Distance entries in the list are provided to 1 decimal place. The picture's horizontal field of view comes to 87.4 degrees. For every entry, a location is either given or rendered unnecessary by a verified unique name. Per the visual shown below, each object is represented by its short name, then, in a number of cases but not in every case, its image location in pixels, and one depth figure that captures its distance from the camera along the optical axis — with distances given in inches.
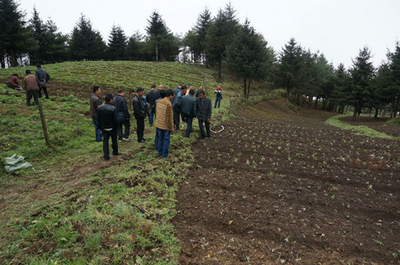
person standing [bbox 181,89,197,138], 368.8
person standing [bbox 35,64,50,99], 498.5
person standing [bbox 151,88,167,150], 288.5
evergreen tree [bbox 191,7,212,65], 1769.2
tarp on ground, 252.8
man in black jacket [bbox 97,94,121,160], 278.5
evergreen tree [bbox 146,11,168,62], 1667.1
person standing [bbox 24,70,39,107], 433.8
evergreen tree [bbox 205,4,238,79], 1423.5
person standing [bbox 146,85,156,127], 415.5
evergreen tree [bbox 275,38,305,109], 1318.9
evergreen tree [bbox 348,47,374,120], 1106.1
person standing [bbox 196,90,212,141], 378.6
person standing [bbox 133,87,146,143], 340.5
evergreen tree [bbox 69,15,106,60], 1699.1
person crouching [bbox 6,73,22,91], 512.9
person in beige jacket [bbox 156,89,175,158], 281.3
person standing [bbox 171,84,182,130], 395.0
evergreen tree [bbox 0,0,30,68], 1159.0
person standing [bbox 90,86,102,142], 326.6
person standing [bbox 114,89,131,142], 335.0
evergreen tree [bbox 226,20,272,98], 1086.4
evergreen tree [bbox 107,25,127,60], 1861.5
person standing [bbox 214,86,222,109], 696.4
